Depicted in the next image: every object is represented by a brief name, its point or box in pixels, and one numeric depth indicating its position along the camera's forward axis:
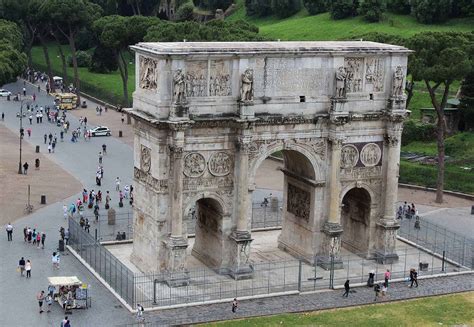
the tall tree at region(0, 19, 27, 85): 104.69
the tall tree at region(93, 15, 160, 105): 115.31
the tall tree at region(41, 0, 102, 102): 131.50
